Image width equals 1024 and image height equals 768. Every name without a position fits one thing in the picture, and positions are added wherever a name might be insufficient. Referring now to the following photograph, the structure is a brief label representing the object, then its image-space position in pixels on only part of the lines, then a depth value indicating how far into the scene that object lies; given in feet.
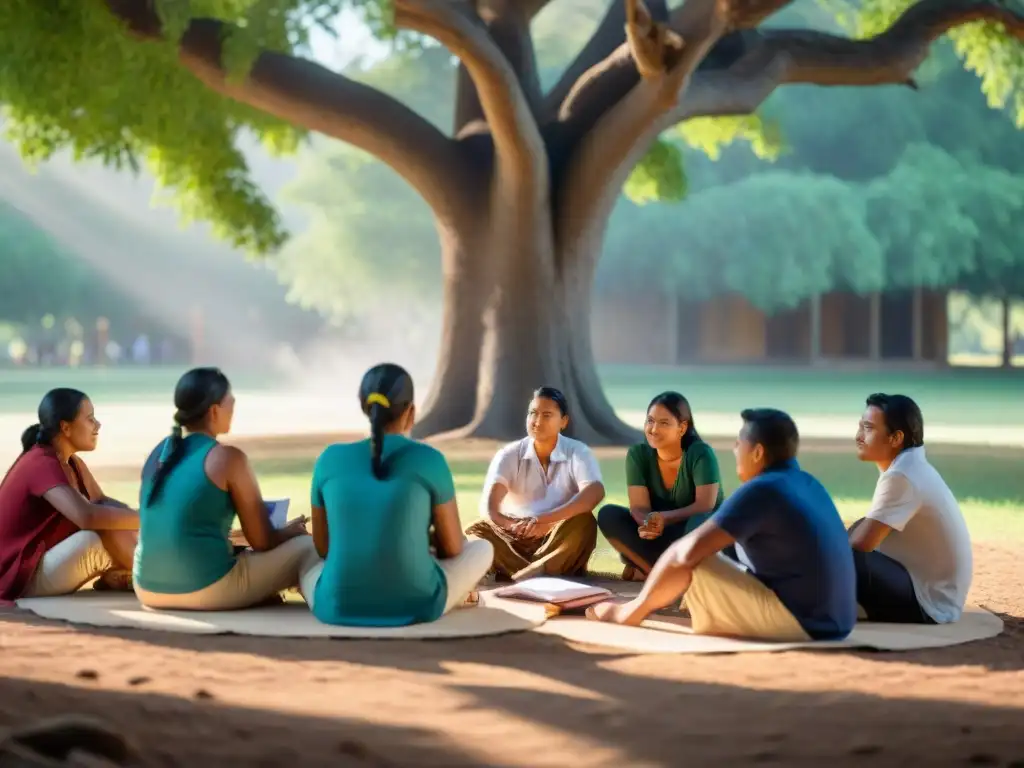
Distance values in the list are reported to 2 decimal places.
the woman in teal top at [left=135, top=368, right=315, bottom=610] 21.13
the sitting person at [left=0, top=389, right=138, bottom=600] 22.93
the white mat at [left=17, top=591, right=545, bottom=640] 20.38
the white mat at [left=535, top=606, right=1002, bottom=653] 19.80
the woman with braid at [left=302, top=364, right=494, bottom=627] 20.16
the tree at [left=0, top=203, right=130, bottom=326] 162.30
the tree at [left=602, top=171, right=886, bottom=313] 115.75
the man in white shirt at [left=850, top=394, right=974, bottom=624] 21.35
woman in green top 24.68
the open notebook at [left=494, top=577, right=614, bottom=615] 22.80
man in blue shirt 19.53
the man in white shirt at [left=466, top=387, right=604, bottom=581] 25.99
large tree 52.54
